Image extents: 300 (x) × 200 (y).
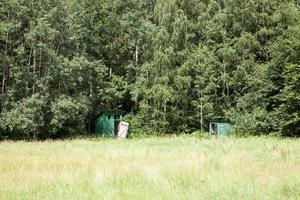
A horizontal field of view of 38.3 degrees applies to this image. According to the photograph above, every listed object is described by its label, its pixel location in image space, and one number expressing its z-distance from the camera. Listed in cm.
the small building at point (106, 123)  3512
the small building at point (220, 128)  3275
